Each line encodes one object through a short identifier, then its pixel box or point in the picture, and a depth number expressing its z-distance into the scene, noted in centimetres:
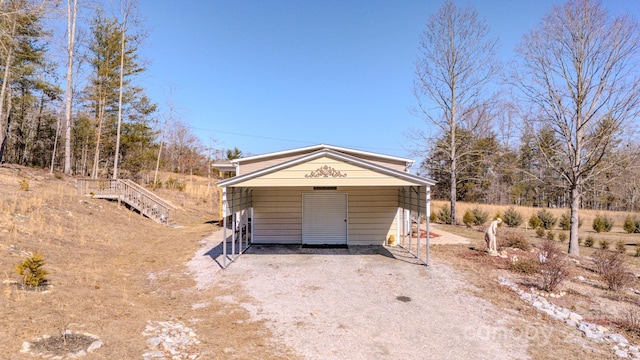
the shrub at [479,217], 1860
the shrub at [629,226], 1880
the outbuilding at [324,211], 1127
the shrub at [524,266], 820
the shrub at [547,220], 1902
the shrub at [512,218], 1952
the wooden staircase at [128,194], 1549
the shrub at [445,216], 2012
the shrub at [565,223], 1855
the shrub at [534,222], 1880
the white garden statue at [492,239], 978
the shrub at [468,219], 1797
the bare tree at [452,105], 1812
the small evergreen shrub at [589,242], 1412
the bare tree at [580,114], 1073
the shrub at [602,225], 1886
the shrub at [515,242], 1100
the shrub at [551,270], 675
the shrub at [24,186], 1274
